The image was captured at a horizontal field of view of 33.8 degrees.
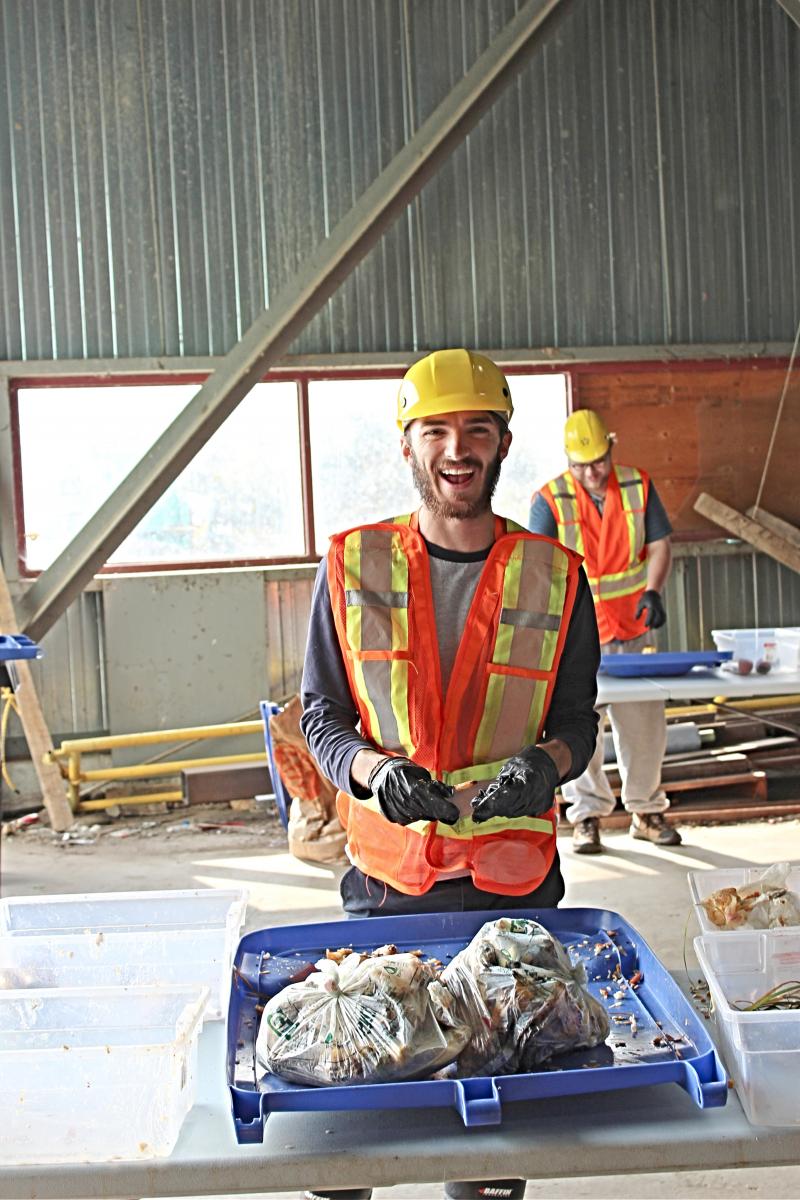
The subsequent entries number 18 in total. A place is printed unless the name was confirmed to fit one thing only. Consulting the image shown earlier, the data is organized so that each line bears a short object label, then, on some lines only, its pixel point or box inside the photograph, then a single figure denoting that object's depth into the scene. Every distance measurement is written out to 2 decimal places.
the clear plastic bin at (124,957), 2.24
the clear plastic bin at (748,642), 6.41
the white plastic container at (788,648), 6.24
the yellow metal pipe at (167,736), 8.86
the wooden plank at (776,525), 9.96
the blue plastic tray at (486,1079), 1.69
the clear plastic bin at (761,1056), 1.76
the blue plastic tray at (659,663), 6.06
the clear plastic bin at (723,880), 2.45
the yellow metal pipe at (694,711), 9.11
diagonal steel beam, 7.88
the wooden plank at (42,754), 8.49
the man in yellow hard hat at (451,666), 2.67
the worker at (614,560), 6.99
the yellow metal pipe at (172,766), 8.95
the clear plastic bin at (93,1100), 1.74
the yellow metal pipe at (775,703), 9.49
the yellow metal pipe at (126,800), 8.83
